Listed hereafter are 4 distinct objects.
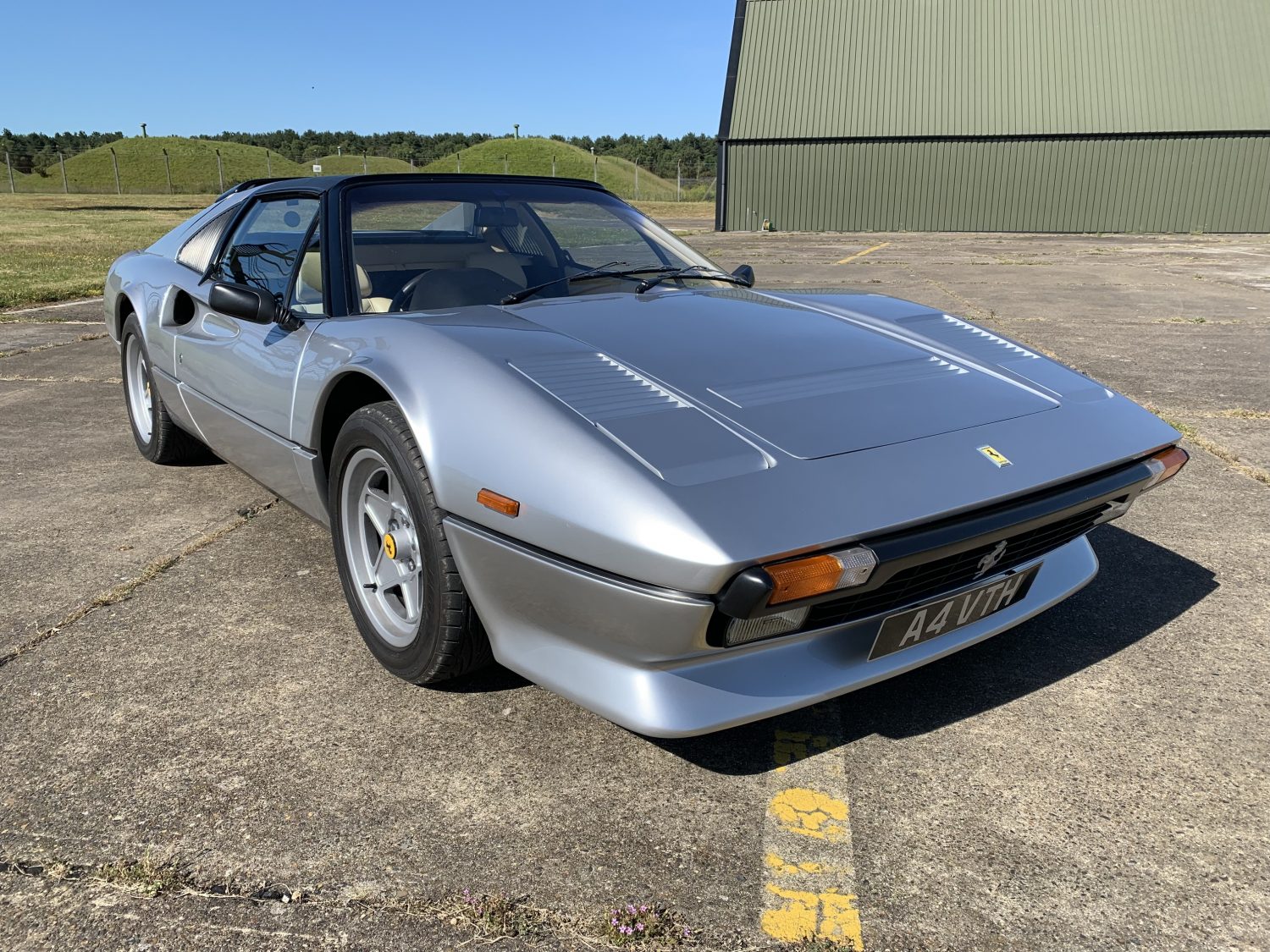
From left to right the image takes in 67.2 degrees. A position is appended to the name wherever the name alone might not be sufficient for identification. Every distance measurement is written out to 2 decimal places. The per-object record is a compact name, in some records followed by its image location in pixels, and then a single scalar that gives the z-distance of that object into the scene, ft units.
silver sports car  5.67
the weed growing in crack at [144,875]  5.41
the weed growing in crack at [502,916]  5.09
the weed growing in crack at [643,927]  5.04
